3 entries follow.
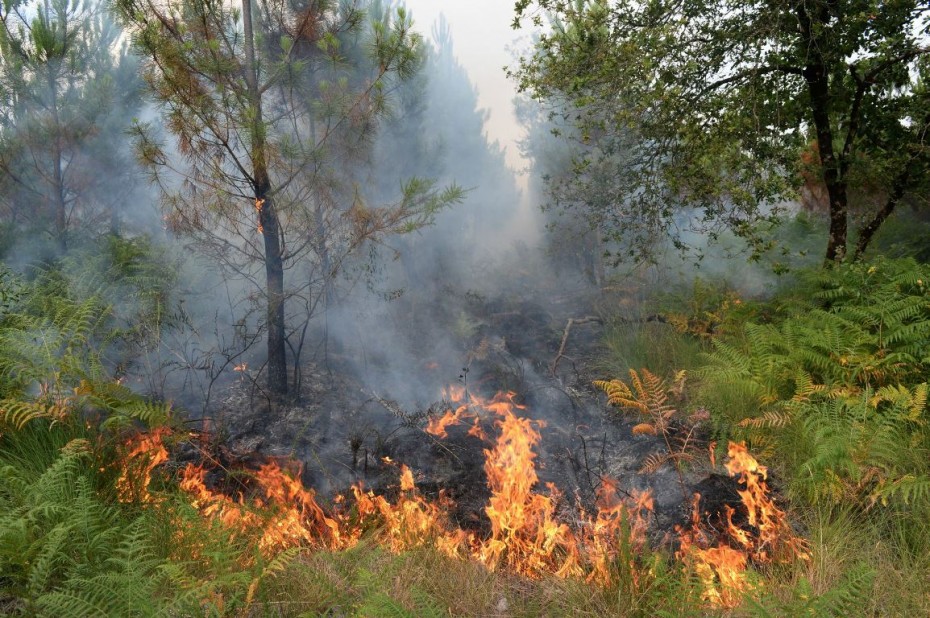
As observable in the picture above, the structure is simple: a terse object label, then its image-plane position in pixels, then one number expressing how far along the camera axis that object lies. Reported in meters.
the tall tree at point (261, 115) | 4.79
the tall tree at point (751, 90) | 4.75
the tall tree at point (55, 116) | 6.97
